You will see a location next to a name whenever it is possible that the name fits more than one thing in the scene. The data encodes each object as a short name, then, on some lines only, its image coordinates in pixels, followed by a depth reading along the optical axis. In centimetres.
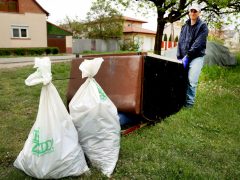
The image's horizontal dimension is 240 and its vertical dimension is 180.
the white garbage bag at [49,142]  154
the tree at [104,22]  2097
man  301
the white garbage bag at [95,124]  174
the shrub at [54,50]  1618
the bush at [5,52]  1390
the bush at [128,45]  2235
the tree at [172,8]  869
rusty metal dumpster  224
